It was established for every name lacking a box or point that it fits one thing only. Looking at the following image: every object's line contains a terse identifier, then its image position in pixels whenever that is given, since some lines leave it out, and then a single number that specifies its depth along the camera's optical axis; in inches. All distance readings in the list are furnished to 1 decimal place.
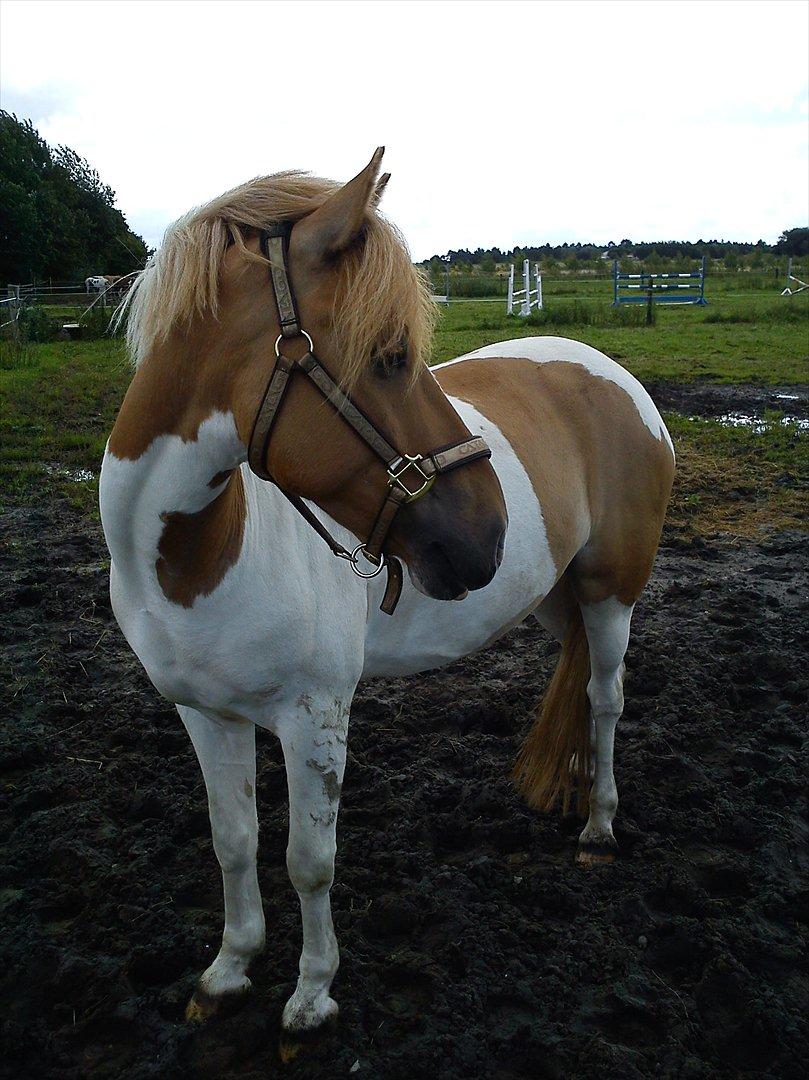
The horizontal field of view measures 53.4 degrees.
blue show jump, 1049.5
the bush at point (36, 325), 623.3
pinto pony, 60.2
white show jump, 831.1
